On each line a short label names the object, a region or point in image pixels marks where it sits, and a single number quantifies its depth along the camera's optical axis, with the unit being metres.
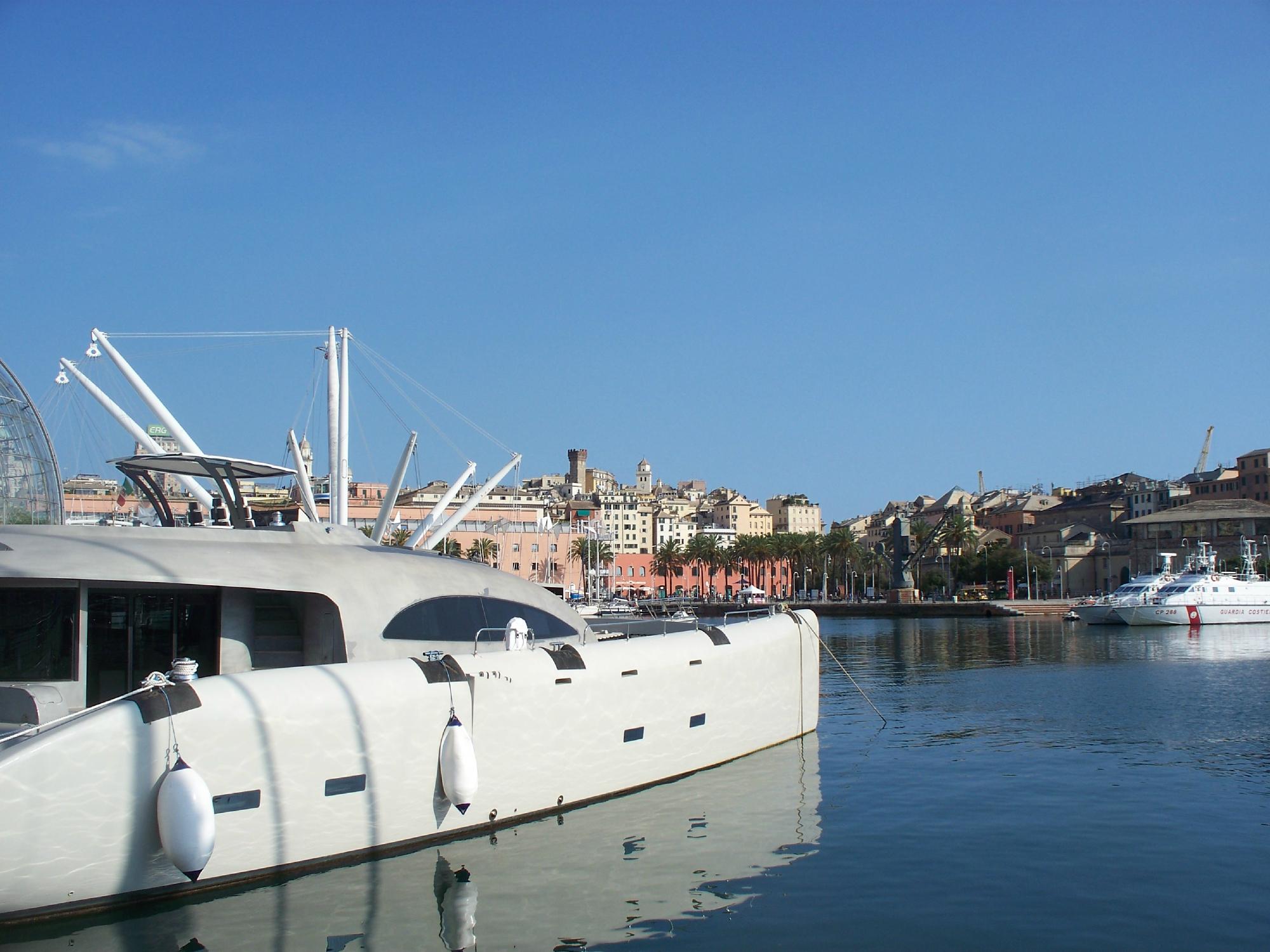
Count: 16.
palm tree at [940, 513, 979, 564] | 130.00
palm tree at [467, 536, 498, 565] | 105.44
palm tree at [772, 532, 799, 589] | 138.25
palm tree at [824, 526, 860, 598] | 137.50
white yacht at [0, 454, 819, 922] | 9.91
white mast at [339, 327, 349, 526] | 32.66
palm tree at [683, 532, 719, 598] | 142.00
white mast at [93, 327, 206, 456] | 29.55
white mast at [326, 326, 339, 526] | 32.91
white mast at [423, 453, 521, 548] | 37.73
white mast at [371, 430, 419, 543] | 34.89
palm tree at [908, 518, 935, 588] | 147.99
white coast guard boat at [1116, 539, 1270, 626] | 76.44
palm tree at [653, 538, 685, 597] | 146.62
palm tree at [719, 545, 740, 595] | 142.25
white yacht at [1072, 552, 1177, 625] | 79.25
